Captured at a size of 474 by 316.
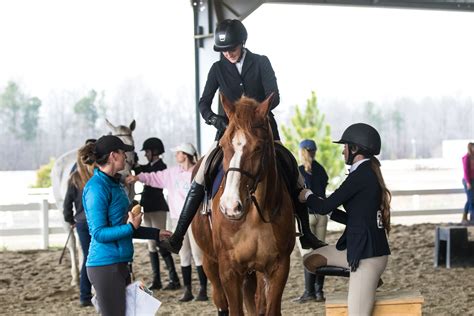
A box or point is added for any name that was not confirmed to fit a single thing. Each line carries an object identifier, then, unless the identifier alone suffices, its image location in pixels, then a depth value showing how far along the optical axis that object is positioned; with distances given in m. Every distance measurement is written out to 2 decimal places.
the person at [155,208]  17.04
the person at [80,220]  15.24
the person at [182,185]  15.37
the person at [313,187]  15.06
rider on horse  9.81
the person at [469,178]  26.19
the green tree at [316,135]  38.75
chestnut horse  7.88
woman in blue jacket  7.78
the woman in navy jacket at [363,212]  8.33
